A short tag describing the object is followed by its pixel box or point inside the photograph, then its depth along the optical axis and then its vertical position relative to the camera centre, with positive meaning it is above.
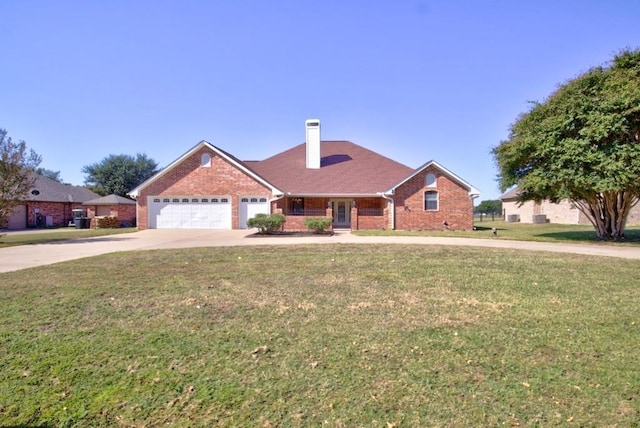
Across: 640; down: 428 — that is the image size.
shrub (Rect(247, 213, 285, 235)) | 19.36 -0.20
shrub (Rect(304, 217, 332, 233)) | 20.08 -0.34
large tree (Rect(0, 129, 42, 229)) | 16.06 +2.05
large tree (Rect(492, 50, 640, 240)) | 14.00 +2.86
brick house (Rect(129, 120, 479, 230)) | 24.59 +1.46
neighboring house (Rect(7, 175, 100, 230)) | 31.70 +1.38
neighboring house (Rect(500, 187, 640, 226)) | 31.09 +0.18
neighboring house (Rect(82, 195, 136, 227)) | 33.72 +1.17
